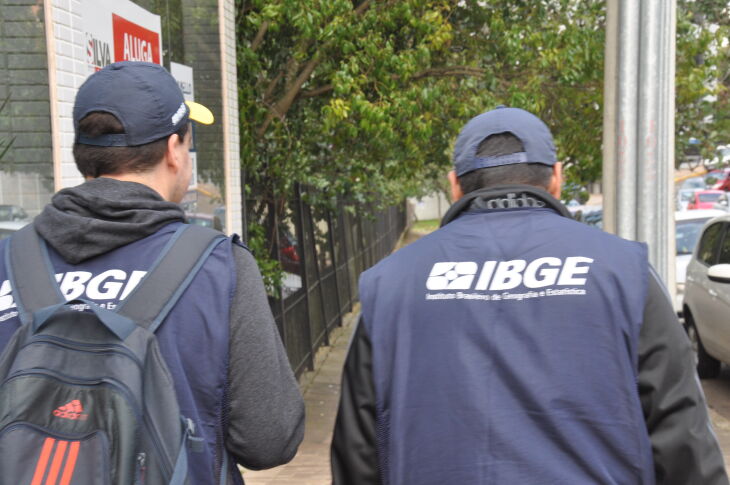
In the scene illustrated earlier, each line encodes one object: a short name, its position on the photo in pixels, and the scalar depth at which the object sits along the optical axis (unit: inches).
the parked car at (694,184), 1874.4
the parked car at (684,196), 1356.5
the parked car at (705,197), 1313.5
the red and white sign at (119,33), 182.2
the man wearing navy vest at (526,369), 81.0
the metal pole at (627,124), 203.6
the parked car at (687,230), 496.5
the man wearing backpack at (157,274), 77.4
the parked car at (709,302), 335.9
